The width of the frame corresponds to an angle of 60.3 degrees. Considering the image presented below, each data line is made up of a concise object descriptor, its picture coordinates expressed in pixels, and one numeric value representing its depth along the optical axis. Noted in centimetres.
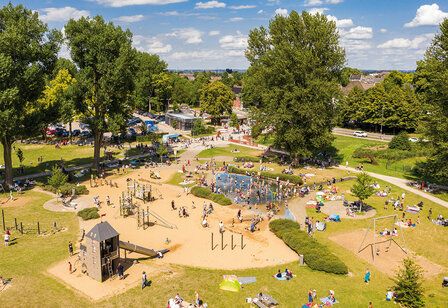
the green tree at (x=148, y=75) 11231
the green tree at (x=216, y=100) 10800
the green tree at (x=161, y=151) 6631
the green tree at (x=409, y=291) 2550
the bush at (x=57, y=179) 4759
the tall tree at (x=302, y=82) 5838
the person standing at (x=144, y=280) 2782
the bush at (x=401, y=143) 7231
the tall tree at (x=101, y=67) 5378
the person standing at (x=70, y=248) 3256
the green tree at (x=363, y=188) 4253
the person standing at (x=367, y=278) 2900
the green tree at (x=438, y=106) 4797
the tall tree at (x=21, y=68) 4450
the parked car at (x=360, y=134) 9354
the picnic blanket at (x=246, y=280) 2861
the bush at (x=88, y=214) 4117
